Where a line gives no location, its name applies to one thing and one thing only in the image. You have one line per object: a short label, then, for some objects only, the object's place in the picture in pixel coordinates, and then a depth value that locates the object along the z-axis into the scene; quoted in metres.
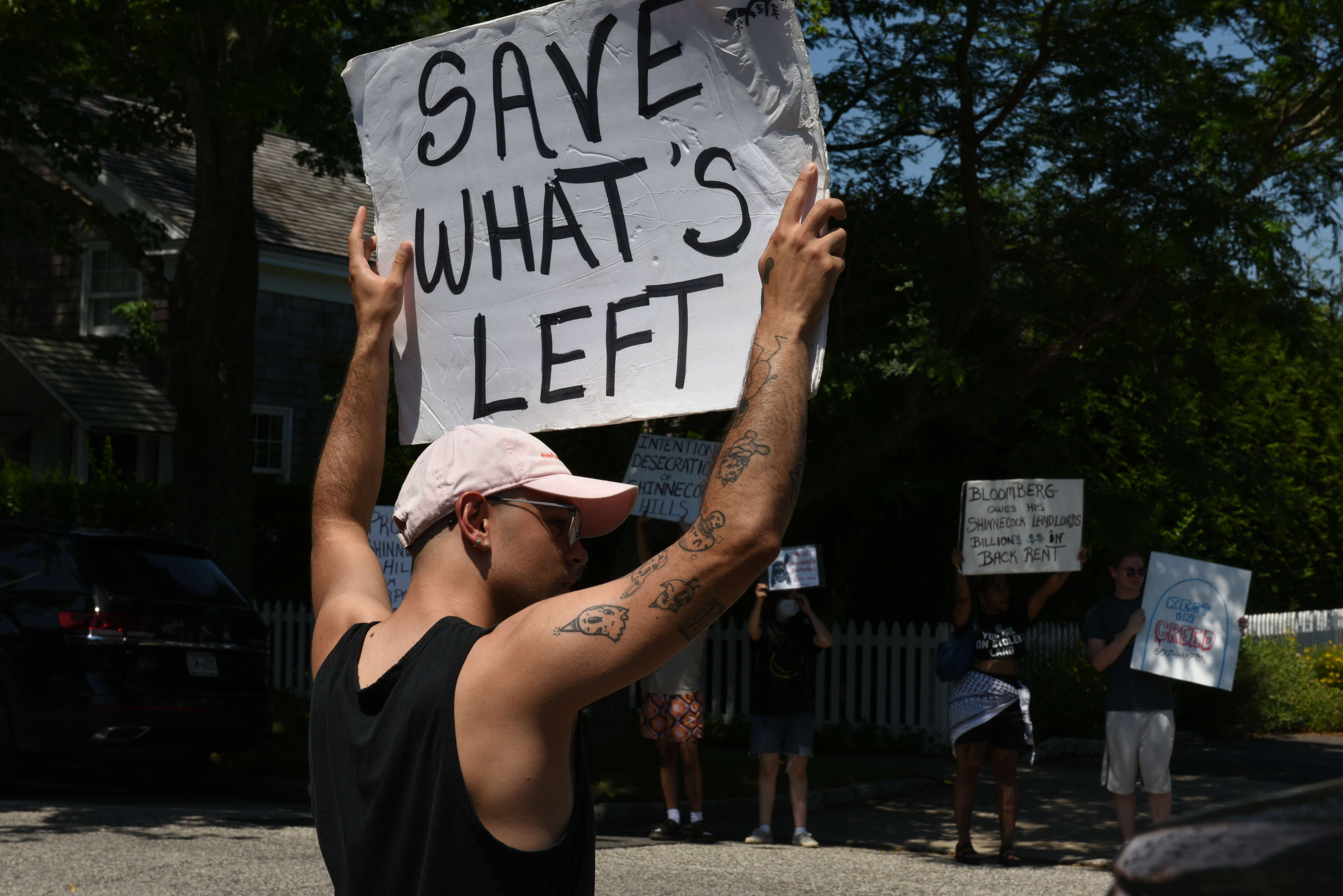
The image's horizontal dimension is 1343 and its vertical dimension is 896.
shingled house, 21.11
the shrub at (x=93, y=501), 19.19
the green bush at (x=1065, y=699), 14.03
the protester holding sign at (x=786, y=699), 9.21
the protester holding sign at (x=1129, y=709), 8.09
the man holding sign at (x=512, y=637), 1.75
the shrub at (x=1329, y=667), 18.12
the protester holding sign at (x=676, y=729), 9.20
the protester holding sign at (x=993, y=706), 8.49
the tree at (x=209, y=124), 11.01
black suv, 9.73
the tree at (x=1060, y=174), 10.14
